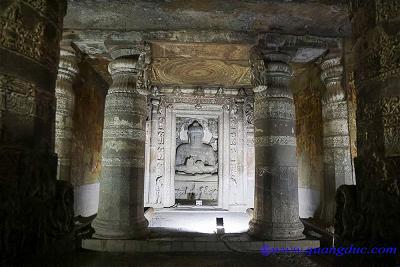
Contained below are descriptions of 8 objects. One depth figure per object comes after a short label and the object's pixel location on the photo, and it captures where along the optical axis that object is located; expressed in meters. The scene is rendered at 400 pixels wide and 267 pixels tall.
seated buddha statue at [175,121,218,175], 12.20
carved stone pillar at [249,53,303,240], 5.57
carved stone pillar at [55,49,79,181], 6.54
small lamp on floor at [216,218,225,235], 6.07
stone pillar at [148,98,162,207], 10.24
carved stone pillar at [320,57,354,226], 6.62
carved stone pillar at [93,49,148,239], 5.61
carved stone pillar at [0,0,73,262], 2.12
